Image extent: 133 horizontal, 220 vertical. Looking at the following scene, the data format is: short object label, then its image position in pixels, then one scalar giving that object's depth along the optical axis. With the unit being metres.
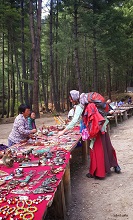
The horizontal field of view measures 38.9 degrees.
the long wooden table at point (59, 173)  1.80
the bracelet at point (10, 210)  1.67
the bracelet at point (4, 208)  1.69
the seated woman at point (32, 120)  5.33
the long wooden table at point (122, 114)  9.62
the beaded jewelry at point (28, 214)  1.57
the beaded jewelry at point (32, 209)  1.67
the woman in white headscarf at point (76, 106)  3.49
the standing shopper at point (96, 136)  3.46
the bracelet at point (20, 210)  1.66
